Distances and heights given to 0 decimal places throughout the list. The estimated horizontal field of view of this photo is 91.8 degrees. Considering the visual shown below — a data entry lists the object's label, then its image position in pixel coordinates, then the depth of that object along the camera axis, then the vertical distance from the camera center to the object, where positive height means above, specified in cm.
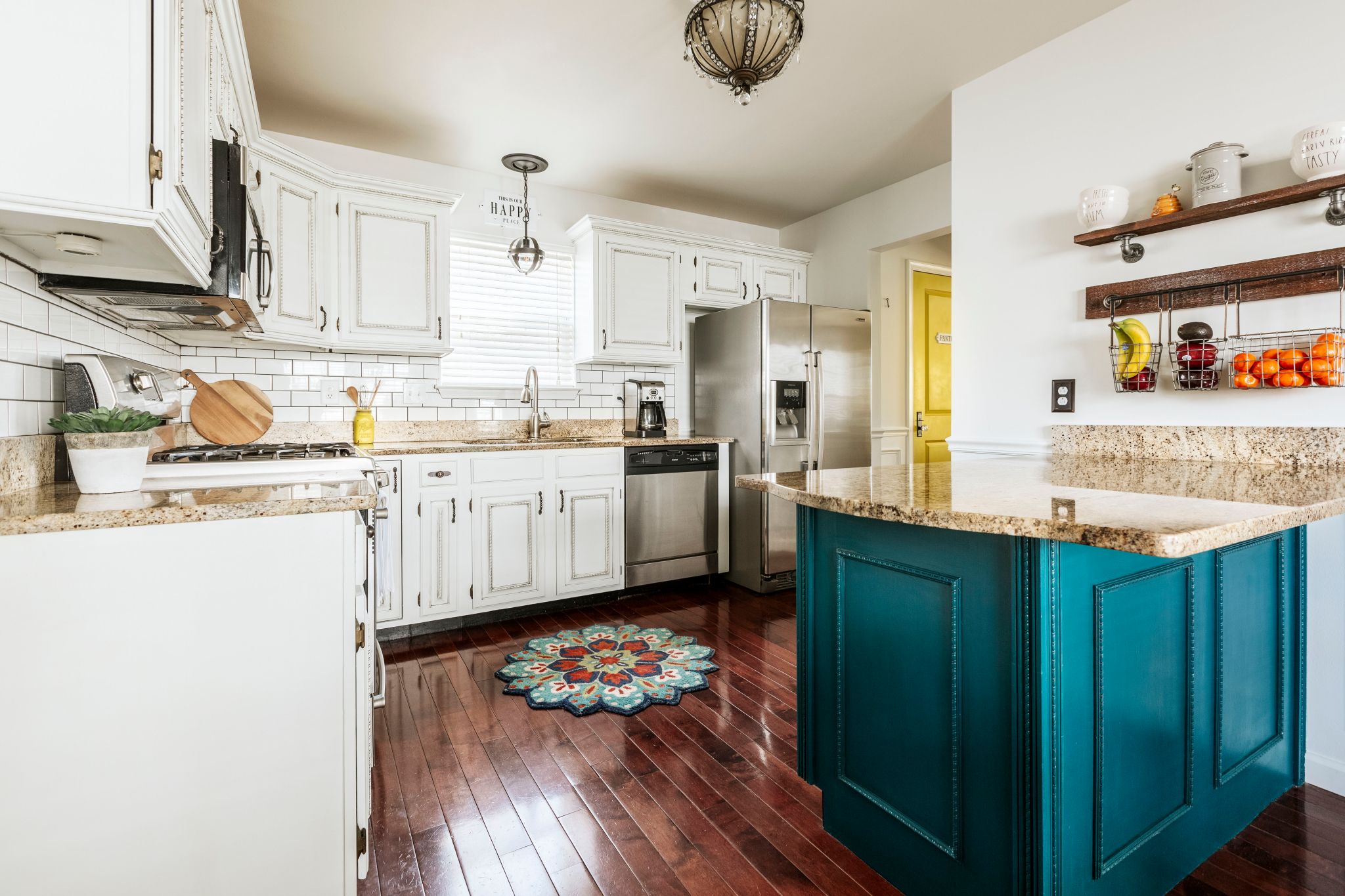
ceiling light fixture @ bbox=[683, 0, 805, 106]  206 +130
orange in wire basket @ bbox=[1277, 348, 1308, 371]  185 +21
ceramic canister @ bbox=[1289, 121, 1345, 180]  176 +77
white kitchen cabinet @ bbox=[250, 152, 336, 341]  289 +88
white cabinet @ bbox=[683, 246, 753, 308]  425 +106
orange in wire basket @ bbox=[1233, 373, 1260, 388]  194 +15
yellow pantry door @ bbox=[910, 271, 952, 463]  466 +51
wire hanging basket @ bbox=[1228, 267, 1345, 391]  180 +21
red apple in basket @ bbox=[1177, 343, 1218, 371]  204 +24
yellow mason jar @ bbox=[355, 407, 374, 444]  343 +6
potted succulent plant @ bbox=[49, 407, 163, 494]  132 -1
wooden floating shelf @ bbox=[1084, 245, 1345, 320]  187 +47
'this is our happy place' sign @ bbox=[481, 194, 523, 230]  392 +138
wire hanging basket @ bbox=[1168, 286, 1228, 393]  204 +22
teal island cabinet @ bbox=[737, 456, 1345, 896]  115 -49
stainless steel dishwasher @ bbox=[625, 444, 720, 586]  377 -46
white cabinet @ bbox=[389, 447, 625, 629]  315 -48
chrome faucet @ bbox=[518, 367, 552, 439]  384 +22
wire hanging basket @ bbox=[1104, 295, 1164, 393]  220 +26
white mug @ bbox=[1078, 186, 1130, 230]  226 +80
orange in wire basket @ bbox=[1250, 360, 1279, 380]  189 +19
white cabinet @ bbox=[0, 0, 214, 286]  108 +56
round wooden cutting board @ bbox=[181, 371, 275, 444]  291 +12
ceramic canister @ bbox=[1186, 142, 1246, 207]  200 +81
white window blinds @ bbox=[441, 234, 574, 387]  386 +74
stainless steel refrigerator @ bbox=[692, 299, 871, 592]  387 +19
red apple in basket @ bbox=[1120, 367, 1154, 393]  220 +18
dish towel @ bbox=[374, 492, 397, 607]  211 -39
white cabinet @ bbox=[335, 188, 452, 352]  324 +86
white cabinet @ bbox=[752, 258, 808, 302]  455 +111
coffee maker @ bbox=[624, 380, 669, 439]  418 +17
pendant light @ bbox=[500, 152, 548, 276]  368 +111
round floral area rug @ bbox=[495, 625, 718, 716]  246 -98
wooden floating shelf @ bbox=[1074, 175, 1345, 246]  183 +69
